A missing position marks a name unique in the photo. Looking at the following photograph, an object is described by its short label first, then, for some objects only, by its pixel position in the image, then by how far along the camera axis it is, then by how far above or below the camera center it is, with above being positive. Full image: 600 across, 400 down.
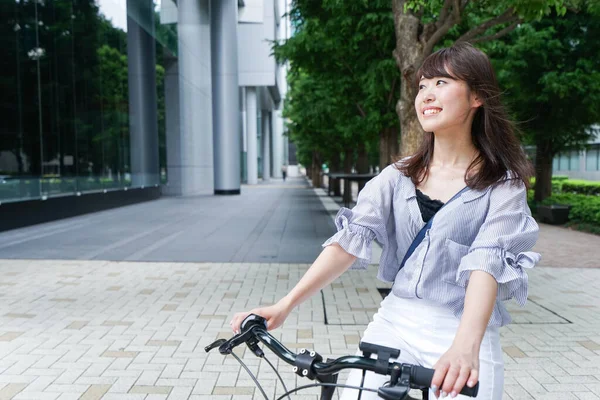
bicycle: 1.26 -0.49
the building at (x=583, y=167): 54.69 -1.20
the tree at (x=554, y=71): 14.52 +2.20
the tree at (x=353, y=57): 10.24 +2.08
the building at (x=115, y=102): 14.09 +1.97
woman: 1.60 -0.22
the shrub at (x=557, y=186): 32.14 -1.76
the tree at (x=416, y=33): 6.81 +1.53
